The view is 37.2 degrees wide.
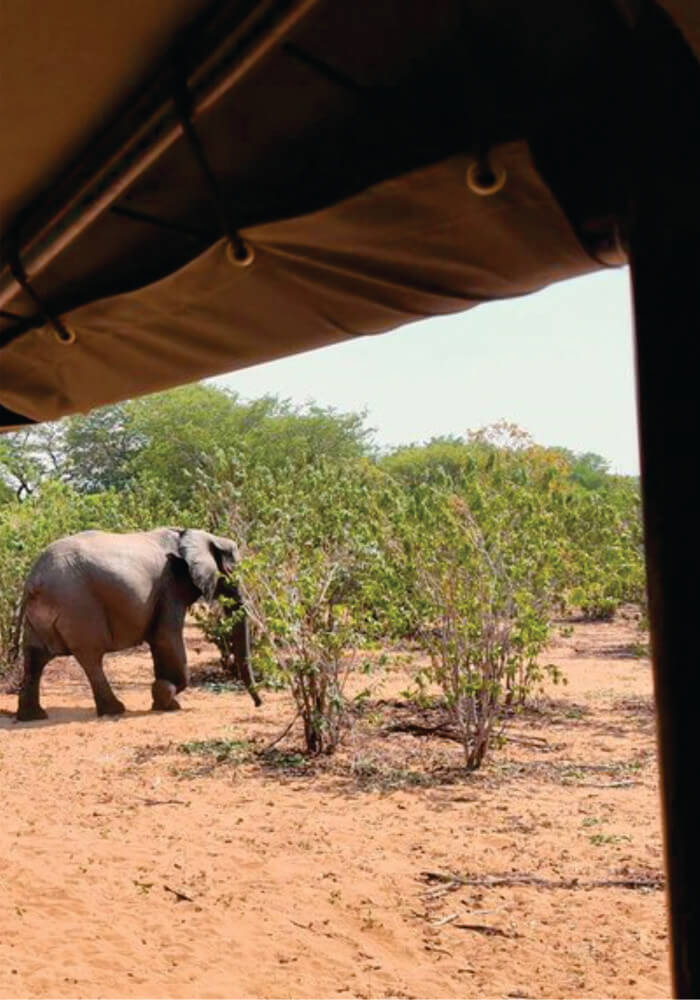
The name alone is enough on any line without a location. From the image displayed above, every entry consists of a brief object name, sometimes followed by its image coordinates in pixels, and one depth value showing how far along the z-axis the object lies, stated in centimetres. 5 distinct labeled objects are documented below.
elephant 916
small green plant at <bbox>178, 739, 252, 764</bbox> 706
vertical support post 115
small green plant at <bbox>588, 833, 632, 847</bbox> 507
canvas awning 130
